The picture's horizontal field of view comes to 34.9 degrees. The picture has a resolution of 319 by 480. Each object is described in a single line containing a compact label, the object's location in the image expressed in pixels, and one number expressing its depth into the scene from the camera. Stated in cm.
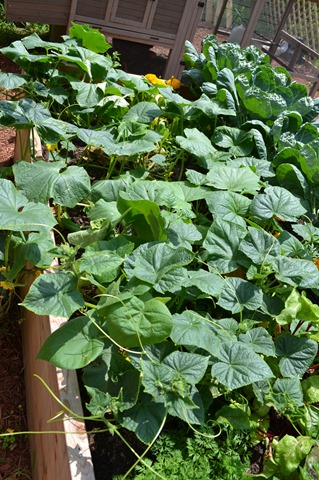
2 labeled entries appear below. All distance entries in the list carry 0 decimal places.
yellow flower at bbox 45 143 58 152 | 214
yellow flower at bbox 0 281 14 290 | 167
